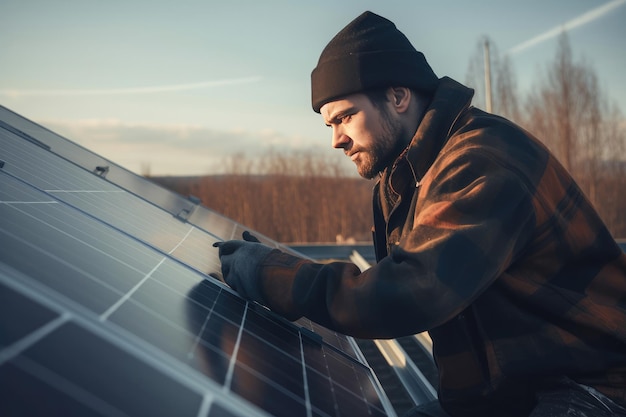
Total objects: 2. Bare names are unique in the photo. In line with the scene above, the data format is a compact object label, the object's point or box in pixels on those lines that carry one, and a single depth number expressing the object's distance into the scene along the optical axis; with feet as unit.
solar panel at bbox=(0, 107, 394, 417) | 3.70
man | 6.03
